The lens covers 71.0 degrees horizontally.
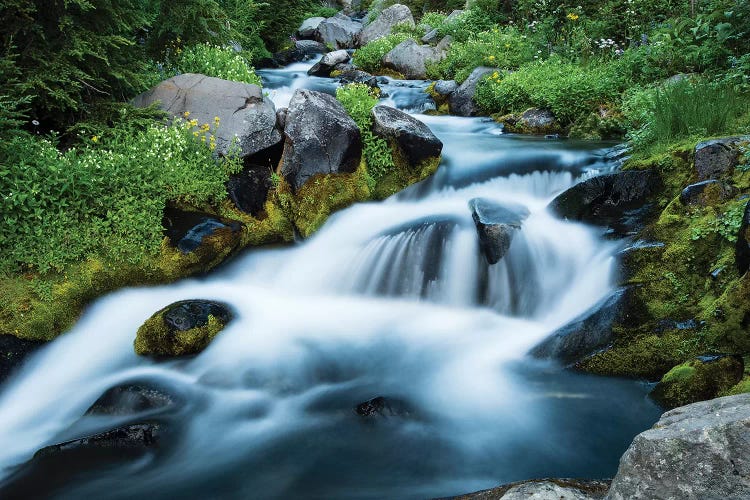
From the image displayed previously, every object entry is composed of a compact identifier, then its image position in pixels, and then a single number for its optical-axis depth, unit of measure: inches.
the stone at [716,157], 193.6
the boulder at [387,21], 773.9
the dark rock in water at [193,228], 233.0
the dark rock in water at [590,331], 171.3
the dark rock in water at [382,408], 163.0
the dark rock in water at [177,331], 194.7
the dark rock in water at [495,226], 226.8
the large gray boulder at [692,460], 74.5
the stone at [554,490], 95.7
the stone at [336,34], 820.6
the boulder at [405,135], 287.7
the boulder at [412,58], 586.2
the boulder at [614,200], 221.6
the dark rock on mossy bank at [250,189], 256.7
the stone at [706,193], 183.1
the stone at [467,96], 447.7
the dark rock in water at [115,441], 152.6
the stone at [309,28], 832.9
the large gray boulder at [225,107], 264.2
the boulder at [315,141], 267.0
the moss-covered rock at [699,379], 137.6
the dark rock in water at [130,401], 171.3
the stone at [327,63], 633.0
